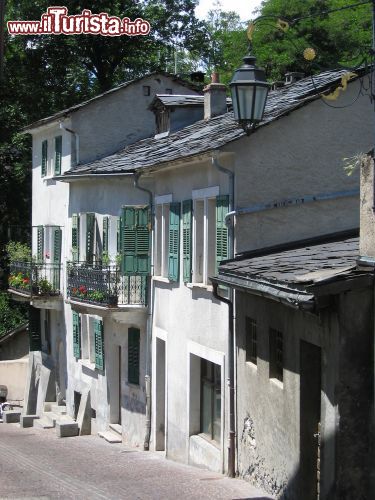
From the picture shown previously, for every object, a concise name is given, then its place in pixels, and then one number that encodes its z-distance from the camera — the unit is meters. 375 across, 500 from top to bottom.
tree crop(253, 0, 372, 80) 40.53
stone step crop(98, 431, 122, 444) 25.78
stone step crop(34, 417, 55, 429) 30.08
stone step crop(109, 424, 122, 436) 26.08
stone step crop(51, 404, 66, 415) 31.06
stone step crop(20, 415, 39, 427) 31.19
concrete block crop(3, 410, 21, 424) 33.00
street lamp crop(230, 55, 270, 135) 13.89
